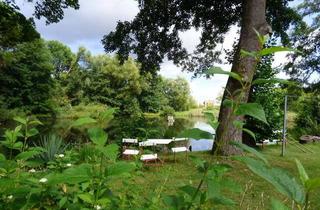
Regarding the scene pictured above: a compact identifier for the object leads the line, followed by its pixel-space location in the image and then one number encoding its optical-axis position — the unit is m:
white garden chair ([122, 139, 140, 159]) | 7.48
